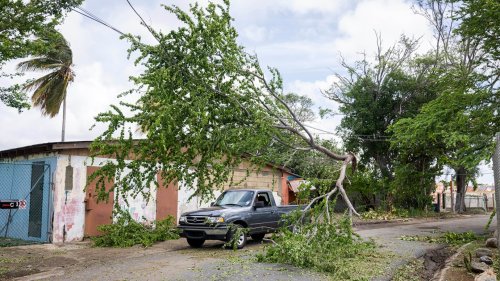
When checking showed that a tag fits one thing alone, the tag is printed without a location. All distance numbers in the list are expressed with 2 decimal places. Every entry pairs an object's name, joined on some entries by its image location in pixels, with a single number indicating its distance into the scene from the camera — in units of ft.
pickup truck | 40.42
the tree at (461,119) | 44.96
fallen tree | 27.02
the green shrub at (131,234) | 44.29
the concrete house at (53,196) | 45.19
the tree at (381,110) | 98.02
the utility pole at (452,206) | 119.20
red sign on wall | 39.55
